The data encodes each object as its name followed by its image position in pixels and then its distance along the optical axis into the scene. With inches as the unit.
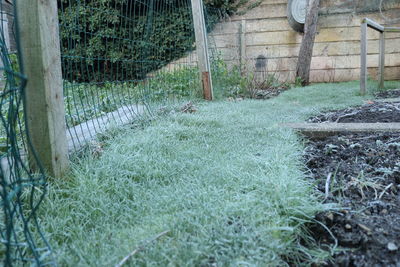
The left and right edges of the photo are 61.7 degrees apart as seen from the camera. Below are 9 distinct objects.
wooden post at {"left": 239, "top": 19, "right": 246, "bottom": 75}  252.7
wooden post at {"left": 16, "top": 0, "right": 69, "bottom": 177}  50.1
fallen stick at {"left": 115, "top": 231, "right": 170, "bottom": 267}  33.5
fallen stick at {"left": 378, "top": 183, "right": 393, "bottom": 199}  50.2
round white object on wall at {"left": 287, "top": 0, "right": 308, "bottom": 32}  242.5
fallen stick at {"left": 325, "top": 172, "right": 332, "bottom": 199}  49.5
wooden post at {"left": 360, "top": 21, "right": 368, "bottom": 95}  159.9
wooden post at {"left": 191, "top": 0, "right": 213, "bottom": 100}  159.0
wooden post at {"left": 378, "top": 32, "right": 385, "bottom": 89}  182.2
